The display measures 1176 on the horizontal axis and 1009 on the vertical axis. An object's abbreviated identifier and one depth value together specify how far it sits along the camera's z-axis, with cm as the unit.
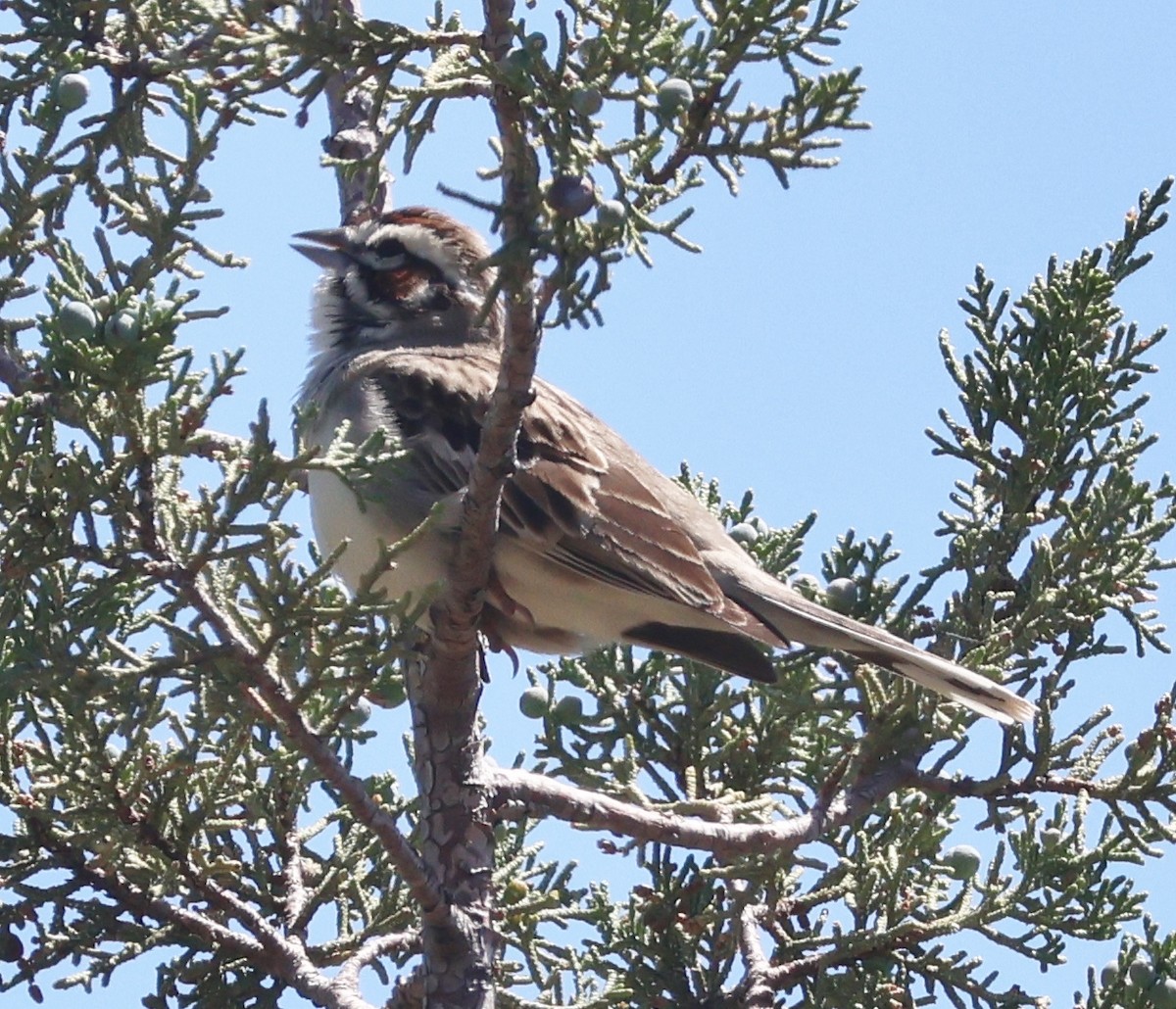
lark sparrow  883
